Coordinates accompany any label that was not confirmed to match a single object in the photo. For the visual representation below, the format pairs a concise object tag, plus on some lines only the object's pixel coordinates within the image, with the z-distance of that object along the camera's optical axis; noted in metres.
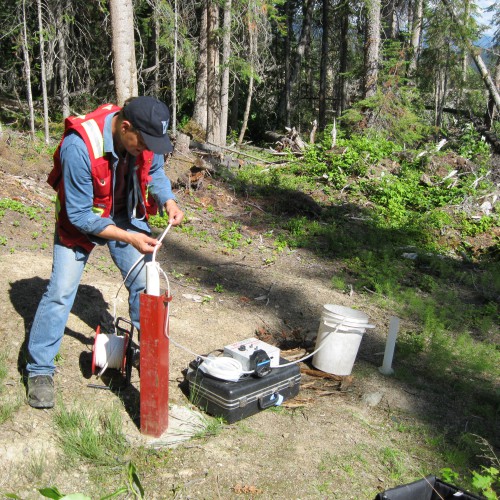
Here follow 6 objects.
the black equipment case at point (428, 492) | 2.61
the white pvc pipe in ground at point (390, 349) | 4.86
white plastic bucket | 4.54
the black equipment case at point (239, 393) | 3.76
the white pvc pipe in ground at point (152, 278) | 3.28
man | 3.28
